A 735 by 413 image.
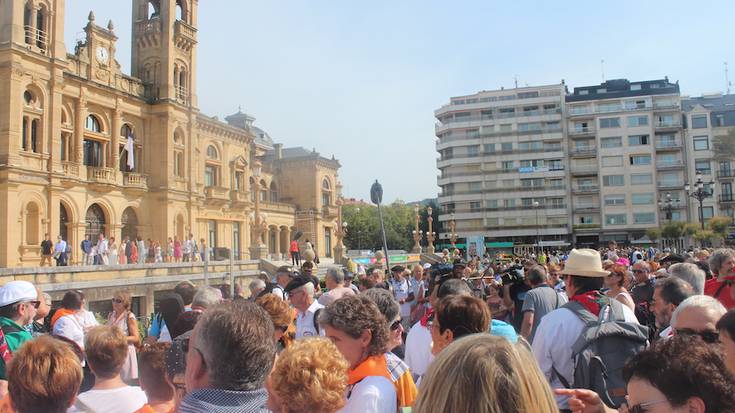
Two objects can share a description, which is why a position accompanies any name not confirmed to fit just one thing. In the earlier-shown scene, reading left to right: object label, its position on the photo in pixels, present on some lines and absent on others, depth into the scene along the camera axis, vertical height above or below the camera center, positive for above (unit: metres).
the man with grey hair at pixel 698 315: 3.55 -0.56
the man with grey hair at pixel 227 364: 2.48 -0.56
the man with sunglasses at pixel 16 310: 4.82 -0.54
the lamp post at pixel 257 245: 32.84 -0.10
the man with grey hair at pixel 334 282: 7.49 -0.58
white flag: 32.31 +5.61
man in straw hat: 4.21 -0.71
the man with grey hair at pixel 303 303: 6.39 -0.72
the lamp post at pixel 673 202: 64.94 +3.45
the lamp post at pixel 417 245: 47.15 -0.57
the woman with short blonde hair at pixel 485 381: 1.50 -0.40
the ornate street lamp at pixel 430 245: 49.29 -0.69
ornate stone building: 25.42 +6.19
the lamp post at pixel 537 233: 67.74 +0.18
